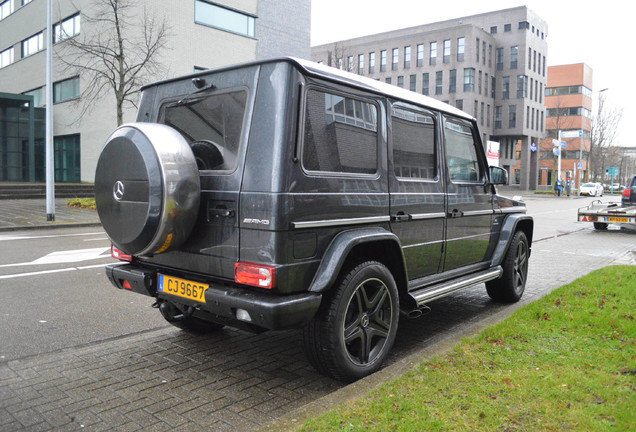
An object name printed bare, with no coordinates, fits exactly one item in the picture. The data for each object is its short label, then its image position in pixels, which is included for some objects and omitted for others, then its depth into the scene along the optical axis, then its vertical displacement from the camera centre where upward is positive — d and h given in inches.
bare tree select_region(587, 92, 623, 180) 2135.0 +260.8
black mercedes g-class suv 130.6 -5.6
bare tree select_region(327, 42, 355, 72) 1421.0 +348.9
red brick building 2955.2 +546.3
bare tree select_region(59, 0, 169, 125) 1037.2 +292.7
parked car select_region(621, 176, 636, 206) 761.6 -7.2
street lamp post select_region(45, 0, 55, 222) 632.4 +80.4
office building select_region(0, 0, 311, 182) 1118.4 +317.0
